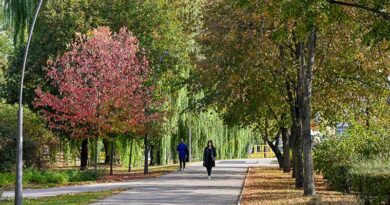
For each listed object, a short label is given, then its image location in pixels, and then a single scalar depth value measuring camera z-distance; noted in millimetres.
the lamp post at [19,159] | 16797
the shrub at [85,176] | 30125
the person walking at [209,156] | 28500
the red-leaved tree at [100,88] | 30859
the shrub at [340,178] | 16891
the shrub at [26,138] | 30062
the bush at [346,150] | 18527
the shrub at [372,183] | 12602
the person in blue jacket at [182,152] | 34562
